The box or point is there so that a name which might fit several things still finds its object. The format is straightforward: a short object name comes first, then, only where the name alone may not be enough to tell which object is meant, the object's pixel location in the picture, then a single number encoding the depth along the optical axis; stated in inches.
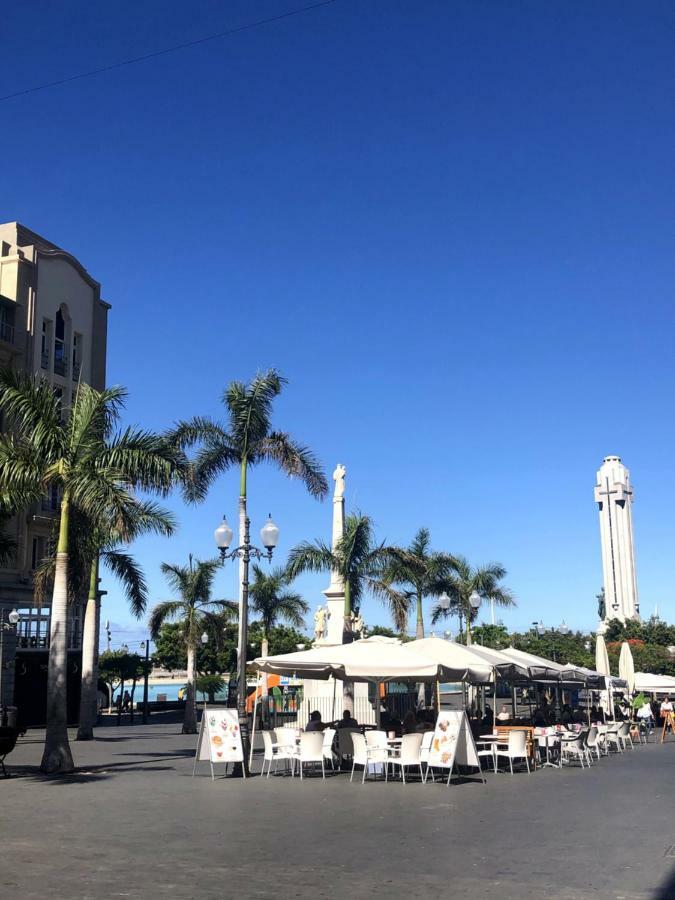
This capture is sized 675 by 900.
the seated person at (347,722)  778.2
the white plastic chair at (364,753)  676.7
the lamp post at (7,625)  1195.9
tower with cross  6894.7
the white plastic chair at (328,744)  758.2
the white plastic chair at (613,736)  960.3
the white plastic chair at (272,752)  708.4
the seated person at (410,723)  782.5
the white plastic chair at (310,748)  695.1
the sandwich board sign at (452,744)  658.2
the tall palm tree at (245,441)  1094.4
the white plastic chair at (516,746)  735.1
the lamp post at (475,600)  1190.9
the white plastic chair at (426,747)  672.4
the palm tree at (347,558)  1355.8
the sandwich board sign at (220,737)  701.9
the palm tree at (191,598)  1414.9
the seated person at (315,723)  793.6
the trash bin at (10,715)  1186.5
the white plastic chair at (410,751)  657.6
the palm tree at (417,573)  1470.2
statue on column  1445.6
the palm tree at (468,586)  1833.2
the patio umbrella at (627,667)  1480.1
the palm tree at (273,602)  2061.3
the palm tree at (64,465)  758.5
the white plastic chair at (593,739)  820.8
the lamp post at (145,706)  1770.1
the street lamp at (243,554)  805.2
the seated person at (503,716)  971.3
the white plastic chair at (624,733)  989.2
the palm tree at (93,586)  987.3
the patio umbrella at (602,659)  1427.2
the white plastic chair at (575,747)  788.0
